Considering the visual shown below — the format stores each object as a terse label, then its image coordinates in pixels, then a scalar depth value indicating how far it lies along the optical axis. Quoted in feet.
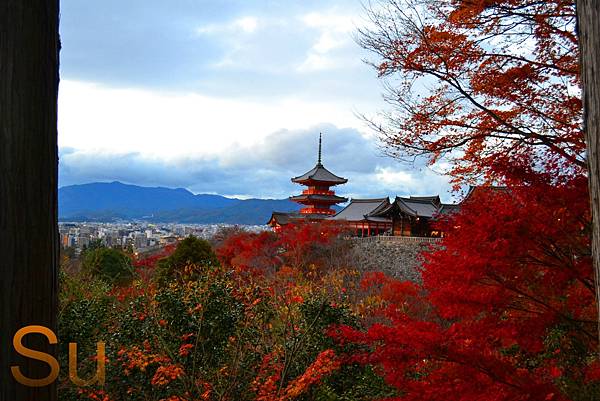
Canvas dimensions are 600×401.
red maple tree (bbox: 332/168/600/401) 12.23
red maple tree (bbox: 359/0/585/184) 14.39
